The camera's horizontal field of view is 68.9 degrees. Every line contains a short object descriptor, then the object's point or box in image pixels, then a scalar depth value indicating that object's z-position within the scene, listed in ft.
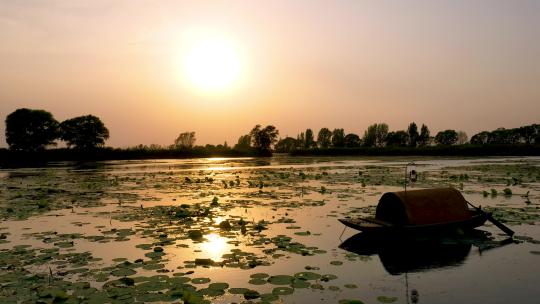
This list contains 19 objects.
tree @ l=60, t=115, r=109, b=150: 355.36
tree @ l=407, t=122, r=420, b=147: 538.88
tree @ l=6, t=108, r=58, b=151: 331.36
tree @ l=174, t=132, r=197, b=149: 362.33
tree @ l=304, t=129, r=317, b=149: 613.93
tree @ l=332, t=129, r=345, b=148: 618.03
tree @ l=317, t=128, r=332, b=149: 637.30
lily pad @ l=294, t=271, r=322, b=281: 29.88
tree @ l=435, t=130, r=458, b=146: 644.27
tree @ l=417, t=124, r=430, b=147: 540.93
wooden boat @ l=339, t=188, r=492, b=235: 40.57
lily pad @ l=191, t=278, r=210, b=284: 28.81
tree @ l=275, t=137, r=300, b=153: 590.47
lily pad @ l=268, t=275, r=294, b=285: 28.91
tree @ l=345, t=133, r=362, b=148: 617.62
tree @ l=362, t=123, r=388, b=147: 616.39
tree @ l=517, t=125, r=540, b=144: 530.27
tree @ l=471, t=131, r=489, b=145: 601.21
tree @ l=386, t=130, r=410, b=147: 593.79
